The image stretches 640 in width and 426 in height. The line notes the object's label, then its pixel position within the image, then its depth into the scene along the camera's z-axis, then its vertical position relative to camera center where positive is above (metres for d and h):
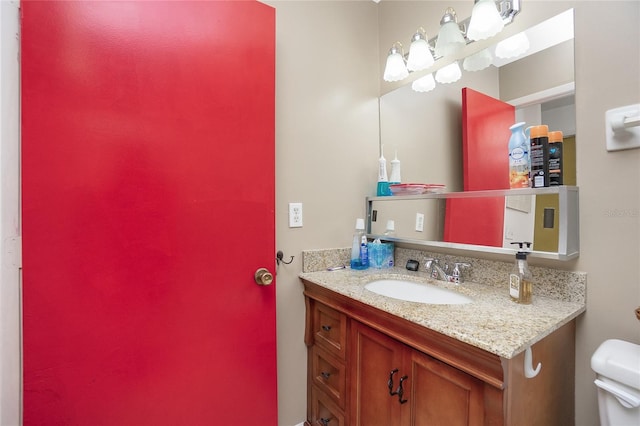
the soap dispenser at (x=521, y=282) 0.97 -0.24
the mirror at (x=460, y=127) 1.02 +0.39
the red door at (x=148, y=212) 0.86 +0.00
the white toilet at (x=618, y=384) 0.71 -0.45
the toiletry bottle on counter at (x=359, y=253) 1.56 -0.23
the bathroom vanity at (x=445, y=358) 0.73 -0.46
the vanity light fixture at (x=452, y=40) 1.18 +0.80
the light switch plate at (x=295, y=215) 1.44 -0.02
